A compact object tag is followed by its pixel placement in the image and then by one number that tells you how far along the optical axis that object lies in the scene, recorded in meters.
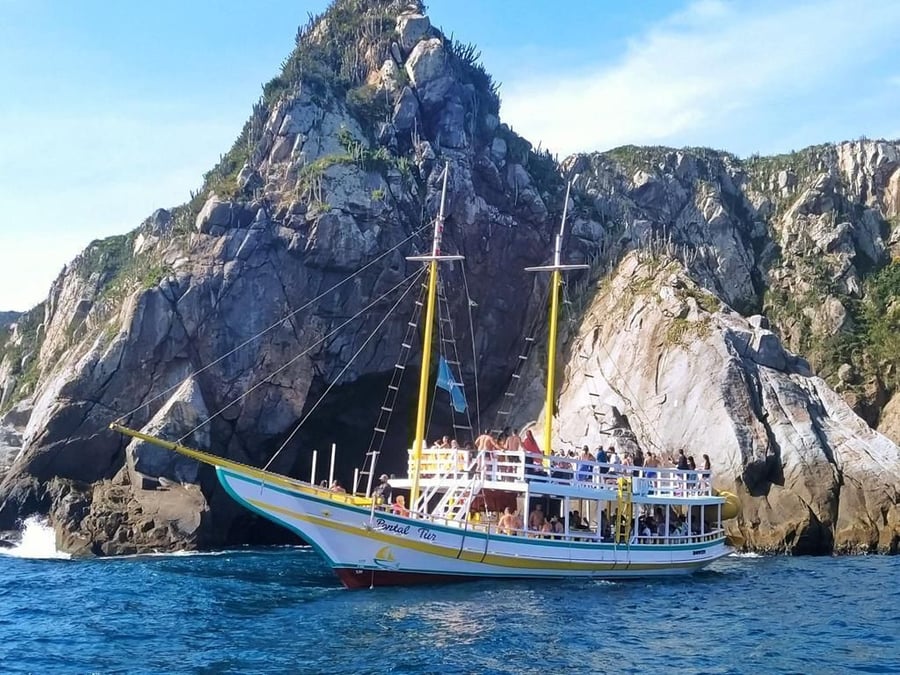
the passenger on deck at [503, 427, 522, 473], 35.75
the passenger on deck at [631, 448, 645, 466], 47.97
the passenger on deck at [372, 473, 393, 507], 33.10
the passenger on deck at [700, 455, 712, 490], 39.68
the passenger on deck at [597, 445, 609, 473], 37.44
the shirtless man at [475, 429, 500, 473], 34.41
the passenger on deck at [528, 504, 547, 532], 34.47
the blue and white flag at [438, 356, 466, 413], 37.59
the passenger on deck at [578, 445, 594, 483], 35.56
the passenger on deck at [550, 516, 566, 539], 34.69
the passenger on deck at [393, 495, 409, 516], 32.48
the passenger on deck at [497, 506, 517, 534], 33.41
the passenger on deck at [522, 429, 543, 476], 34.22
